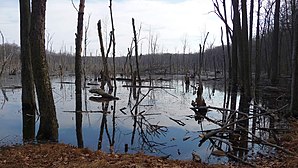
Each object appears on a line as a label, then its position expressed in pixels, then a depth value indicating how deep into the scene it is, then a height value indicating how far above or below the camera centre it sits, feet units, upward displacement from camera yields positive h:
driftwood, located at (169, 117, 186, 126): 33.11 -5.21
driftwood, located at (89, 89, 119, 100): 57.24 -3.55
